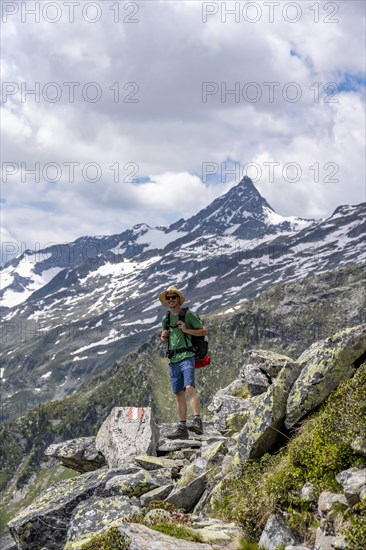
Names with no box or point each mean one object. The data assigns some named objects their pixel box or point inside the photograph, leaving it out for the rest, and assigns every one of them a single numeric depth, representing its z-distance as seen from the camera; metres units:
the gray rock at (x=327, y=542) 7.61
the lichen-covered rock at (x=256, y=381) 19.53
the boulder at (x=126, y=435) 17.00
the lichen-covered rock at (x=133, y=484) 13.25
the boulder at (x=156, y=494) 12.66
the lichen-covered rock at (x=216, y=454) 13.86
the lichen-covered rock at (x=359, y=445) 8.86
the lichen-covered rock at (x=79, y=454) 18.96
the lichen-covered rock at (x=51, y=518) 13.54
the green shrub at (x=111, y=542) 8.92
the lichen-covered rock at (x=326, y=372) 12.12
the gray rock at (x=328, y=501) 8.45
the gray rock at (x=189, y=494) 12.60
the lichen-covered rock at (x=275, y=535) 8.88
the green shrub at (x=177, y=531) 9.47
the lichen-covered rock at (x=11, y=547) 16.62
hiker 18.55
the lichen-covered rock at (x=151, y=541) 8.56
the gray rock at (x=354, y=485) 8.10
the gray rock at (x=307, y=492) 9.20
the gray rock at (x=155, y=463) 15.20
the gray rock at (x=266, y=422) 12.05
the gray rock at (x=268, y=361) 19.38
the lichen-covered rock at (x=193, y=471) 13.43
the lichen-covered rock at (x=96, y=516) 11.62
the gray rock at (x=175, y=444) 17.88
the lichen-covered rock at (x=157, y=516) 10.40
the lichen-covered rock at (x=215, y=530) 9.51
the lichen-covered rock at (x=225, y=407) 19.03
